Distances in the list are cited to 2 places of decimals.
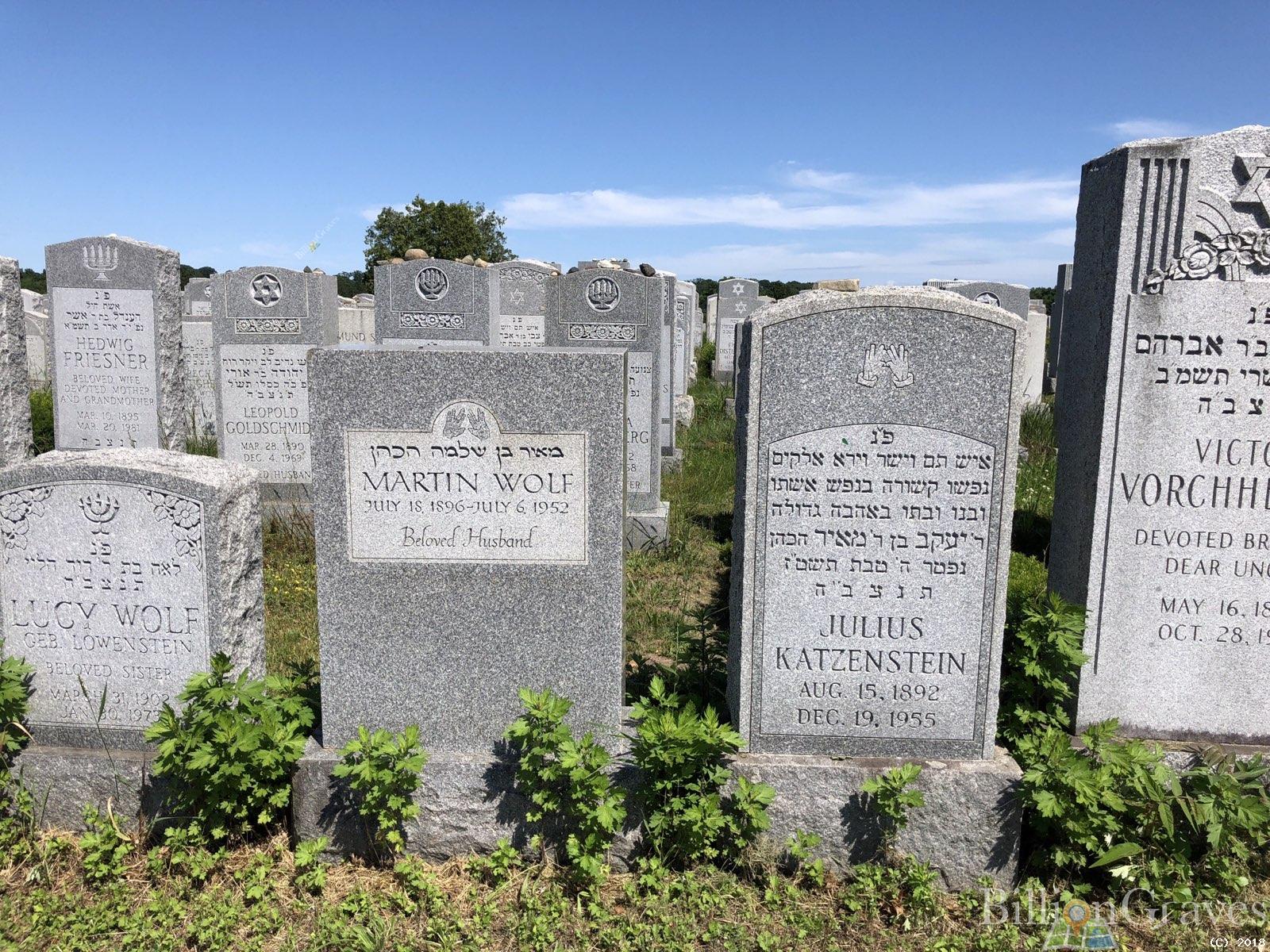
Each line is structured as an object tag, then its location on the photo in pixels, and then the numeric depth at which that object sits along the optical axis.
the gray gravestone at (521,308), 11.30
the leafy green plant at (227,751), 3.16
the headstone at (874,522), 3.16
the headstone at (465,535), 3.23
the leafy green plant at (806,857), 3.18
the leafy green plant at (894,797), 3.14
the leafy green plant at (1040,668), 3.48
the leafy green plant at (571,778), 3.12
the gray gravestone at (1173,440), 3.35
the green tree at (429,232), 42.81
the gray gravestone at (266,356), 7.88
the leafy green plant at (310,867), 3.19
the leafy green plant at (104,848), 3.23
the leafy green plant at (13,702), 3.40
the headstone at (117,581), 3.41
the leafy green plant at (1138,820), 3.11
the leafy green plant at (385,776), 3.13
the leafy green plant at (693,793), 3.14
